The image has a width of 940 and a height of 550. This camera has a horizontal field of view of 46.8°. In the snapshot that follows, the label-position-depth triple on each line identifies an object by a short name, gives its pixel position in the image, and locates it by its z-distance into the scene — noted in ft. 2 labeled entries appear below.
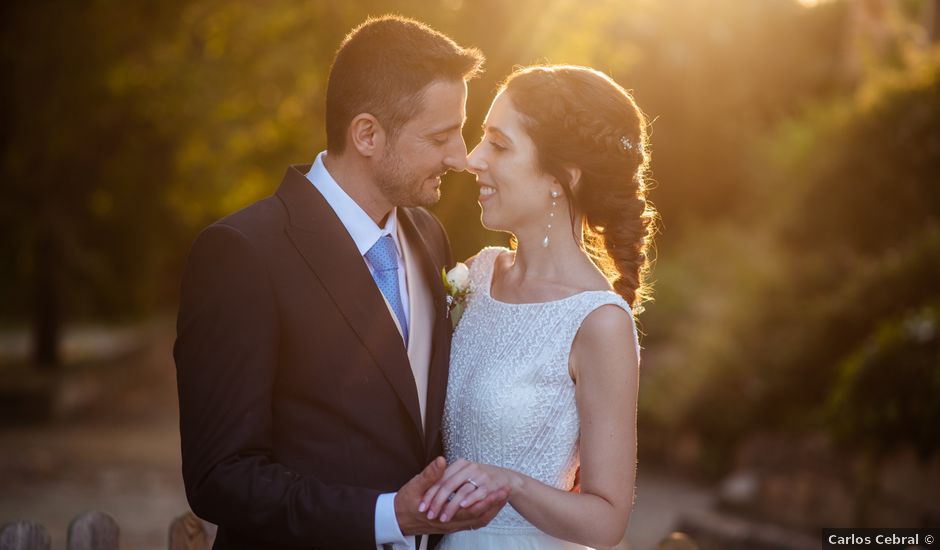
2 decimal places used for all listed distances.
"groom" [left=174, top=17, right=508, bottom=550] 9.22
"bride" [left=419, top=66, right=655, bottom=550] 10.61
